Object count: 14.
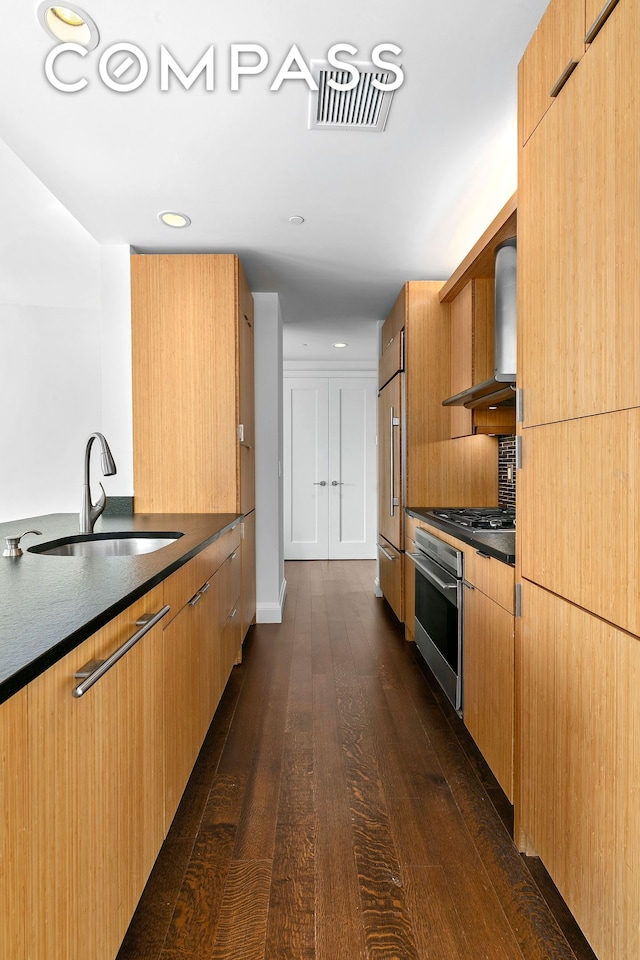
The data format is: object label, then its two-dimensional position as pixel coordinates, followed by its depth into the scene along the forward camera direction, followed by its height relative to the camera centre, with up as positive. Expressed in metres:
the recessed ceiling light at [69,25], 1.51 +1.32
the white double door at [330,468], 6.76 +0.15
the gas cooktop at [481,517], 2.49 -0.20
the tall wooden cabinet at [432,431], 3.56 +0.32
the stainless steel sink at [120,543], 2.28 -0.27
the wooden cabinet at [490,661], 1.75 -0.66
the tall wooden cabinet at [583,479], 1.06 +0.00
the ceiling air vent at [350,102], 1.76 +1.33
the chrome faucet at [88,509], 2.30 -0.12
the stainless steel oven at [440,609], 2.33 -0.64
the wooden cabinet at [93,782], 0.74 -0.56
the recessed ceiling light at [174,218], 2.73 +1.35
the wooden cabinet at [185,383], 3.06 +0.56
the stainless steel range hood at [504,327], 2.52 +0.74
